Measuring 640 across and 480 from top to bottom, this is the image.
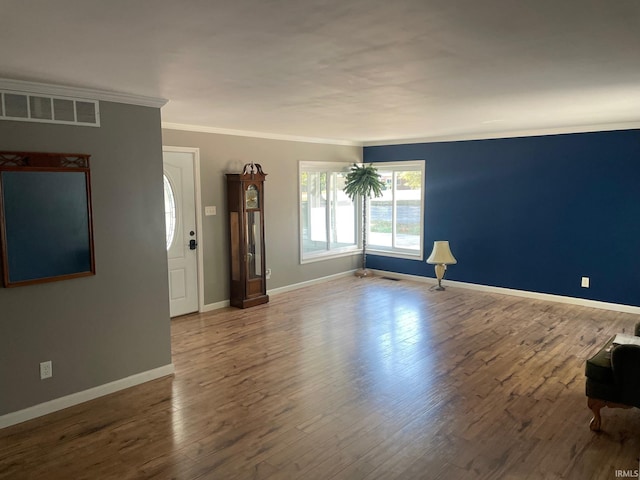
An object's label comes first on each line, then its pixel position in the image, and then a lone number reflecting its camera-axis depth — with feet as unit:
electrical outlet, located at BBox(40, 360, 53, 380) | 10.93
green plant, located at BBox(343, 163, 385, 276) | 25.64
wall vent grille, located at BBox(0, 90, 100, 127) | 10.19
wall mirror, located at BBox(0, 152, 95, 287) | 10.27
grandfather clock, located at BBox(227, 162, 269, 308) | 19.89
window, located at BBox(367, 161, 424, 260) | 25.68
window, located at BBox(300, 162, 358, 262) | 24.53
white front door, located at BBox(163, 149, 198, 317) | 18.40
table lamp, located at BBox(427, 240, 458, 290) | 23.15
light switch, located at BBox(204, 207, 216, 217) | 19.50
